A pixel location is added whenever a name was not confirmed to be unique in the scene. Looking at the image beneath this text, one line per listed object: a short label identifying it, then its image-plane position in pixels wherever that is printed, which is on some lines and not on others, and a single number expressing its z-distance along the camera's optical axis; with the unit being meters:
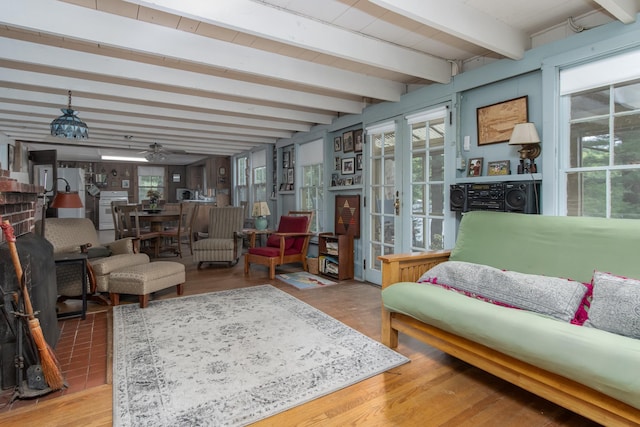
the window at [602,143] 2.29
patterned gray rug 1.79
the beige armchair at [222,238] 5.35
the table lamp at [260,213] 5.59
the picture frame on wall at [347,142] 4.93
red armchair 4.80
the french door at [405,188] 3.65
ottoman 3.36
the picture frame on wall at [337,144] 5.17
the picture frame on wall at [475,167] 3.17
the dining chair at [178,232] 6.30
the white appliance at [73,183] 9.77
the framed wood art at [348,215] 4.74
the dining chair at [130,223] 5.80
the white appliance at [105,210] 11.07
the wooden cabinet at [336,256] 4.59
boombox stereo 2.71
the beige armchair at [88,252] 3.38
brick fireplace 1.87
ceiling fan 6.44
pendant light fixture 3.47
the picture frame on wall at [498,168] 2.95
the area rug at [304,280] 4.33
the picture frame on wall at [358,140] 4.74
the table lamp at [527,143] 2.63
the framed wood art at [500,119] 2.86
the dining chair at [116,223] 6.00
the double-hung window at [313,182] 5.59
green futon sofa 1.43
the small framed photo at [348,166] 4.88
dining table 6.05
